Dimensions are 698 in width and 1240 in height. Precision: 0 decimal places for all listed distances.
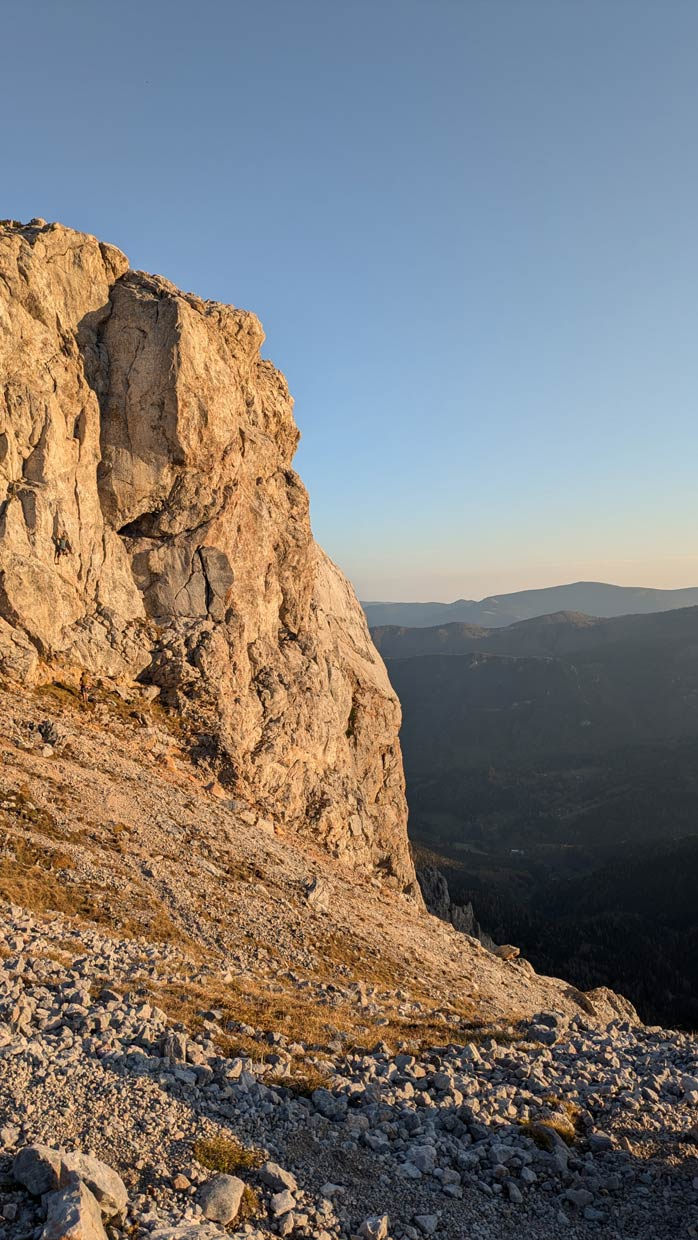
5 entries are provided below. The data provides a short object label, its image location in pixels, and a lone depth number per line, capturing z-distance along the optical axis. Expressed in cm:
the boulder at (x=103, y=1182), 933
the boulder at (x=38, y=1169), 923
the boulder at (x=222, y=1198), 1005
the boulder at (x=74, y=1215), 828
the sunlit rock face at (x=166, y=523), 4153
